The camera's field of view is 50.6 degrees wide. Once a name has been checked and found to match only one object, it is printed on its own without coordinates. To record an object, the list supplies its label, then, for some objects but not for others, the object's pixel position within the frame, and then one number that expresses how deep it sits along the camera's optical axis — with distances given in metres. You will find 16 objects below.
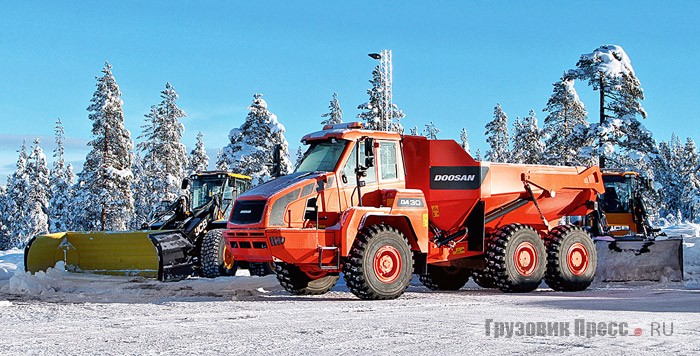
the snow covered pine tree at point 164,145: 57.88
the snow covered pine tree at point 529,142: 61.34
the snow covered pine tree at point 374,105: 48.71
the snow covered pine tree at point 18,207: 63.84
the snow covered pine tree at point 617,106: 33.81
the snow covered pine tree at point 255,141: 43.97
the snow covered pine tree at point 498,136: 75.00
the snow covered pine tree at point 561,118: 46.06
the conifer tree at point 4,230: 67.56
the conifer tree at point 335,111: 62.94
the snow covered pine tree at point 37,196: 63.12
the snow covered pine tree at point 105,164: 45.00
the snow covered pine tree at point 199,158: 73.07
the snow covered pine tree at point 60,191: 58.19
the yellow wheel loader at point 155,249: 16.52
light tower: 24.66
